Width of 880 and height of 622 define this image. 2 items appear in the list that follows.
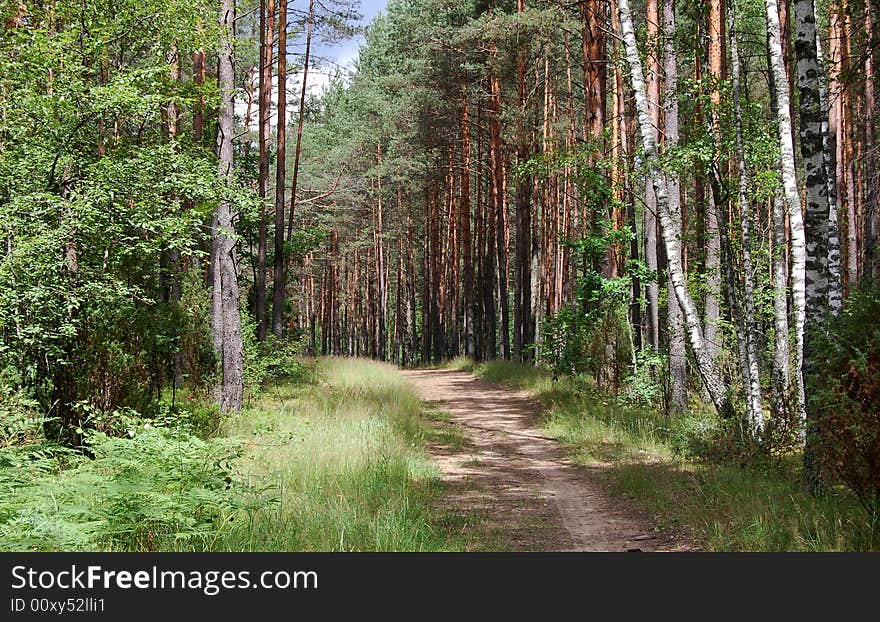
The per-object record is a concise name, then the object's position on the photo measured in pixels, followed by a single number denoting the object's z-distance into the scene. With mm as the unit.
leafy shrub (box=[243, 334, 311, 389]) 14586
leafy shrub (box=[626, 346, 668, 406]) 12609
